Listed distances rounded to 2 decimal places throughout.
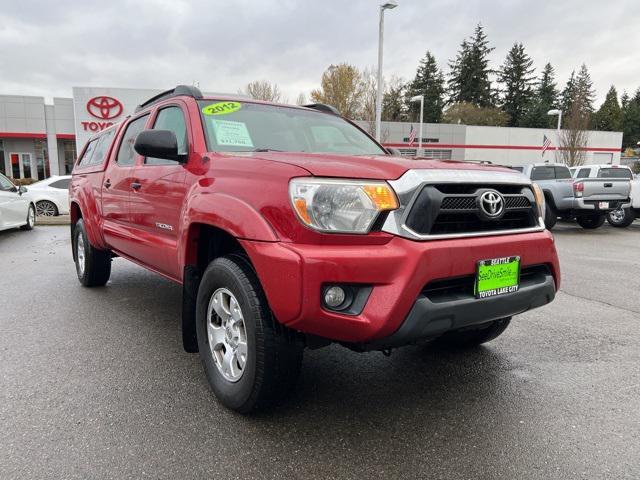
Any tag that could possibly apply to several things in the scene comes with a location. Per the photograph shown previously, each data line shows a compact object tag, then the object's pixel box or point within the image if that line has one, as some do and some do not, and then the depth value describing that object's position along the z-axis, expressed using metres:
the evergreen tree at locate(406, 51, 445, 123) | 60.16
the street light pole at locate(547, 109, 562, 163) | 34.31
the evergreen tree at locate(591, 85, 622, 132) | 70.62
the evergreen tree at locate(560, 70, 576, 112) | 70.89
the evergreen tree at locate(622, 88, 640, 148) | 70.81
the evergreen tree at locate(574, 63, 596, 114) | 76.06
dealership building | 23.12
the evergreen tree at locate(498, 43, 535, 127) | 64.04
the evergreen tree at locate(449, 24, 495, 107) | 63.56
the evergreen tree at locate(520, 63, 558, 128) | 59.91
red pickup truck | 2.18
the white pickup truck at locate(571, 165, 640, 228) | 11.93
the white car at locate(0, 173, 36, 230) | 10.05
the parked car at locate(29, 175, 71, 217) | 13.52
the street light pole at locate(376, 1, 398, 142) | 15.31
